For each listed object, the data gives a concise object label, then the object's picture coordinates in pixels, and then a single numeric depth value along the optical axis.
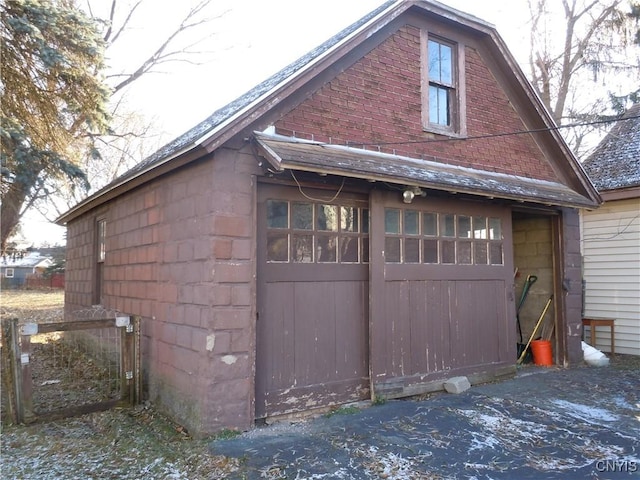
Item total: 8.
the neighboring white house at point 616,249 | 9.84
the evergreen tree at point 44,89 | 8.84
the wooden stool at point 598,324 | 9.86
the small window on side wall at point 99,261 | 9.27
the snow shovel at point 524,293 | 9.33
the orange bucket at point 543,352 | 8.67
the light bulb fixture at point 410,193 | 6.34
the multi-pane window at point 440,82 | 7.46
